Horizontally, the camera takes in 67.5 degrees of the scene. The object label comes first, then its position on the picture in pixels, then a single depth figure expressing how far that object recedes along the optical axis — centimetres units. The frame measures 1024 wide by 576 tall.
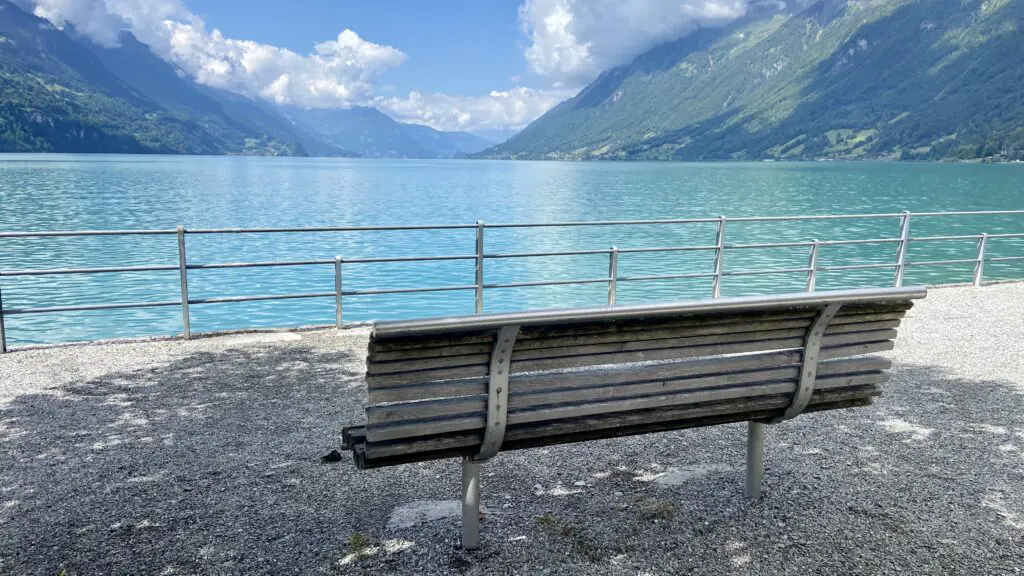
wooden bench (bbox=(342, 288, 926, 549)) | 284
